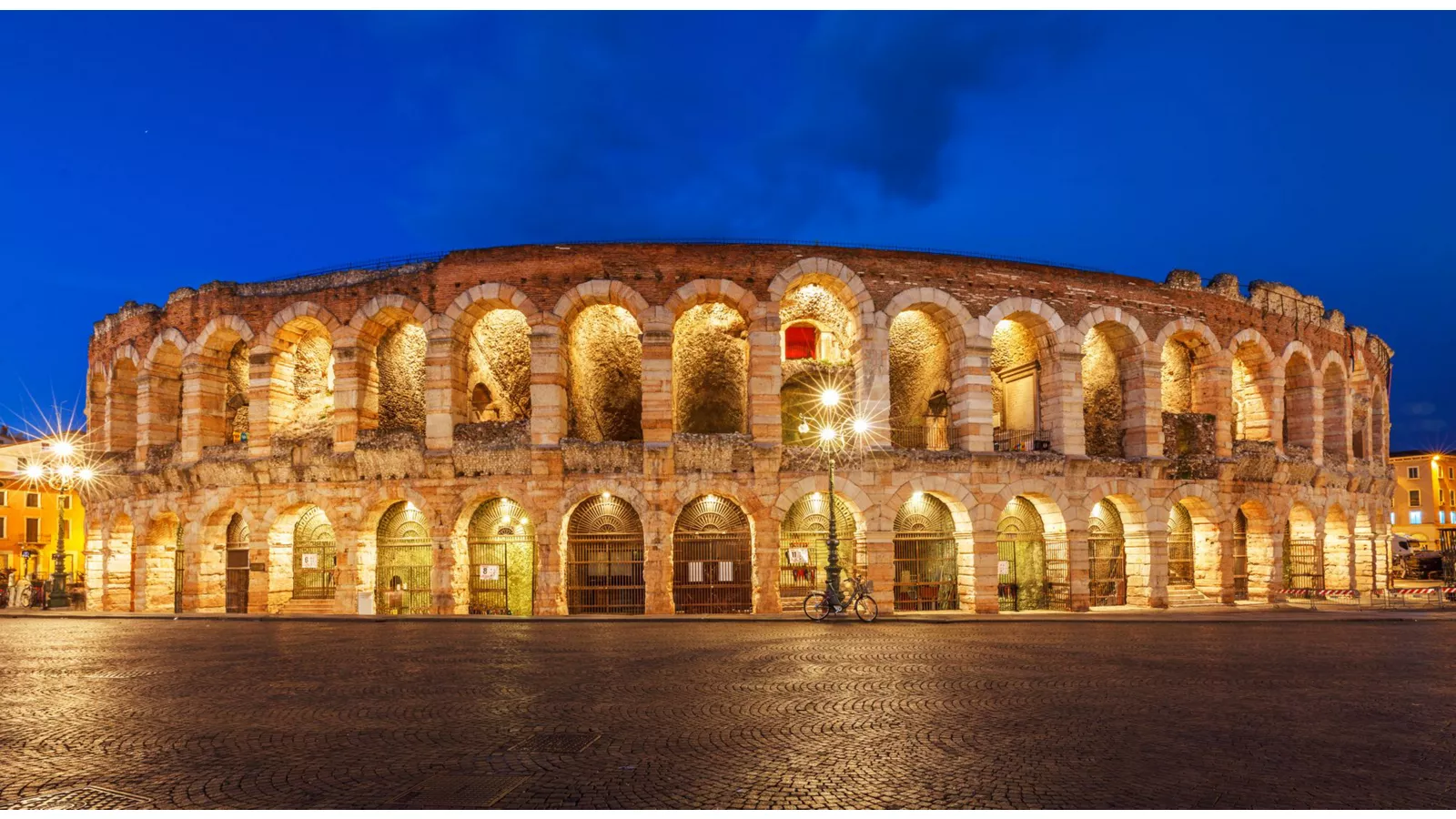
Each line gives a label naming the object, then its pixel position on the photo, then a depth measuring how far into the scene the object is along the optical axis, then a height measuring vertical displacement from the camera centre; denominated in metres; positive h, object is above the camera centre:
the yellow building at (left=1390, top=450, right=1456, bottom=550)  67.19 -0.70
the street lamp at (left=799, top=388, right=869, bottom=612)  20.36 +1.19
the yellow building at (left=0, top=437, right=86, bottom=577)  53.19 -1.97
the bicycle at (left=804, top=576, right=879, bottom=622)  20.14 -2.61
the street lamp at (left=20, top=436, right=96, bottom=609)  26.58 +0.29
